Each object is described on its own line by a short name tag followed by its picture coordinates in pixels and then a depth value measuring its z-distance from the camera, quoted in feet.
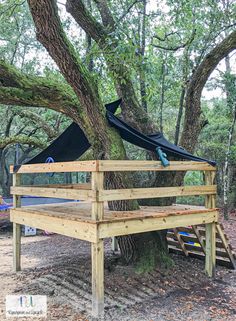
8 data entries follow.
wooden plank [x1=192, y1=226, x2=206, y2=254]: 15.70
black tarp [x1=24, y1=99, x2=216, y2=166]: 13.10
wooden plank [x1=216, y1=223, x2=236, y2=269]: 14.82
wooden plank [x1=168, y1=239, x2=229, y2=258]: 15.55
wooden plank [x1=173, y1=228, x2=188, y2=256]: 16.80
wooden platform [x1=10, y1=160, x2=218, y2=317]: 10.50
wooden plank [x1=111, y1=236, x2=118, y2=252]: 18.98
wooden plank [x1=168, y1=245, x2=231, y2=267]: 15.51
